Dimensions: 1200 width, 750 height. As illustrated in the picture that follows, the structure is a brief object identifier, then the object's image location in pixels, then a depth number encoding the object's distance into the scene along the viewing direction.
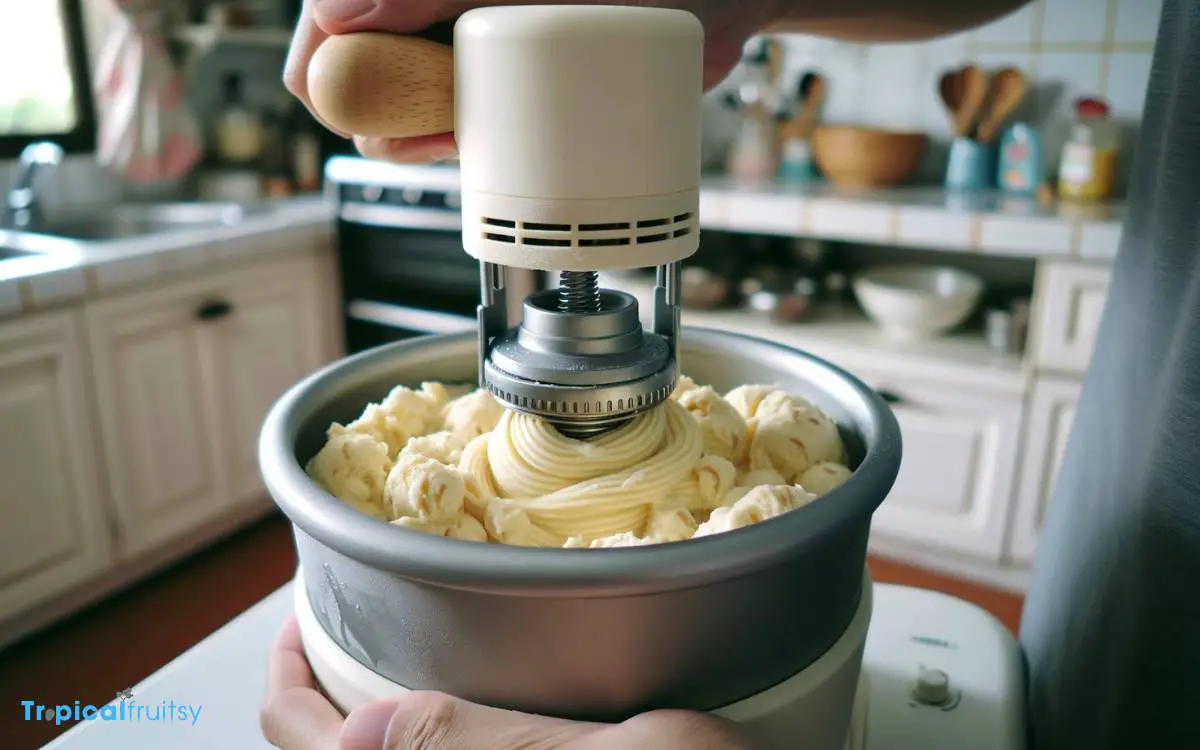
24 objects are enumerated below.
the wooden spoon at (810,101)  2.31
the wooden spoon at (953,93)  2.16
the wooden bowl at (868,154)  2.13
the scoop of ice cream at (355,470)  0.48
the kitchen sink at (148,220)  2.26
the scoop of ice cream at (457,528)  0.43
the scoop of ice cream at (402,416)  0.54
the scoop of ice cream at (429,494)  0.44
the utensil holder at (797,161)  2.31
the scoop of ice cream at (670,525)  0.46
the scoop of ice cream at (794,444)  0.51
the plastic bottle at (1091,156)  1.98
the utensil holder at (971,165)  2.15
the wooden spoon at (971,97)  2.12
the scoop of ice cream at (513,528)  0.46
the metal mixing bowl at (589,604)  0.34
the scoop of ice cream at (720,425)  0.54
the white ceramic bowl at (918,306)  1.89
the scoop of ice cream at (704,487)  0.49
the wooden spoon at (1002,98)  2.10
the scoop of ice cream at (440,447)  0.52
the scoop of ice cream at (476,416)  0.55
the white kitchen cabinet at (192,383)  1.78
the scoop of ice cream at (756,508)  0.42
